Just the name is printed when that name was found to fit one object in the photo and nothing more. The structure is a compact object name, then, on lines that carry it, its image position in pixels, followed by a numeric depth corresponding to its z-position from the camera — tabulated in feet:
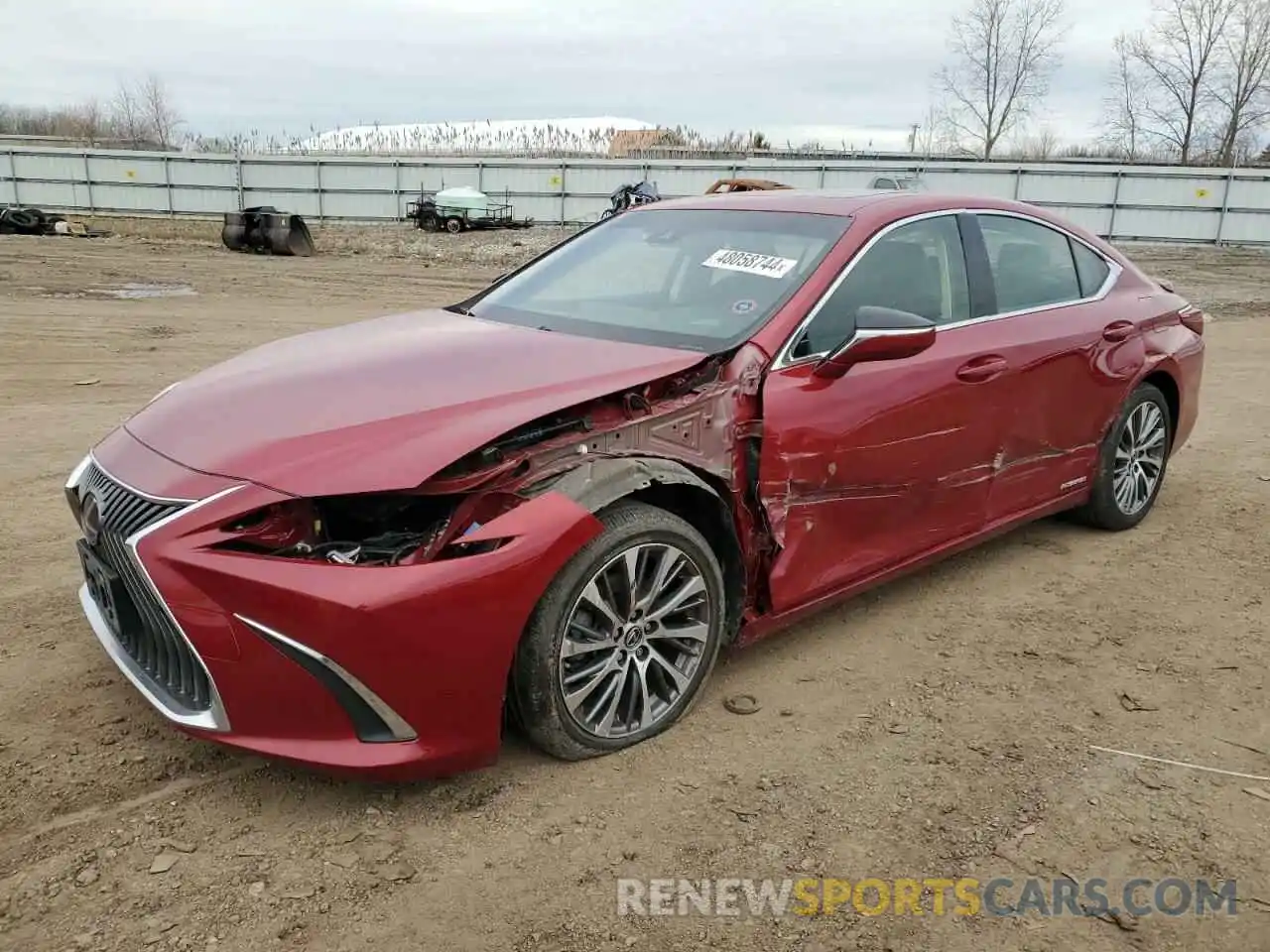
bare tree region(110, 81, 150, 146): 228.22
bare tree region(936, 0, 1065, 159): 153.99
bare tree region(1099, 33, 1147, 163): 155.43
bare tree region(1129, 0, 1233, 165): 142.92
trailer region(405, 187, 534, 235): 91.45
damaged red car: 8.19
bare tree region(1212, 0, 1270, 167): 140.15
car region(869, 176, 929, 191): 77.32
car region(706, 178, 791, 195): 54.36
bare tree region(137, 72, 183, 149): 228.84
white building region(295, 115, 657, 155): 155.33
